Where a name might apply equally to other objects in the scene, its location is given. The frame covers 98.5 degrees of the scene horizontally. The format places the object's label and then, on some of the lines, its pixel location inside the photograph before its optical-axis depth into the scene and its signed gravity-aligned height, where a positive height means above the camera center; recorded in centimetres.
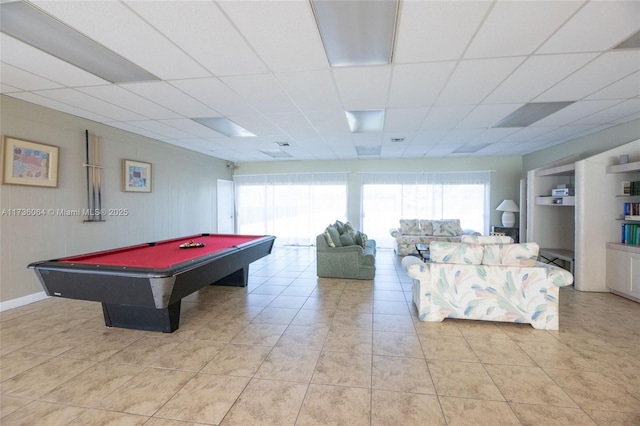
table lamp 687 +0
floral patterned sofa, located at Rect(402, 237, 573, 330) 289 -79
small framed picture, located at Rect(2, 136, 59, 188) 333 +60
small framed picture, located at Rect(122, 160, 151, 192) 488 +63
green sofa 469 -88
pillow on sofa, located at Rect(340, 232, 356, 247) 512 -55
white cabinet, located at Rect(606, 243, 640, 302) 358 -80
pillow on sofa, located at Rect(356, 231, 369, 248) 552 -59
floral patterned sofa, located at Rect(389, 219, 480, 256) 678 -56
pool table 233 -61
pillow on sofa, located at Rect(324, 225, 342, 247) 481 -47
